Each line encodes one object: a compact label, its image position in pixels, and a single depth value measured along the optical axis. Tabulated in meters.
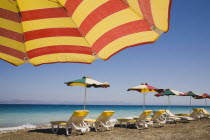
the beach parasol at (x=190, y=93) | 17.65
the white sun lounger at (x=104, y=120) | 8.69
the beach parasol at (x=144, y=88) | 12.07
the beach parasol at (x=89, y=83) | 9.48
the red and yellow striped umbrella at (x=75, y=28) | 1.59
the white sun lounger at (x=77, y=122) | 7.53
